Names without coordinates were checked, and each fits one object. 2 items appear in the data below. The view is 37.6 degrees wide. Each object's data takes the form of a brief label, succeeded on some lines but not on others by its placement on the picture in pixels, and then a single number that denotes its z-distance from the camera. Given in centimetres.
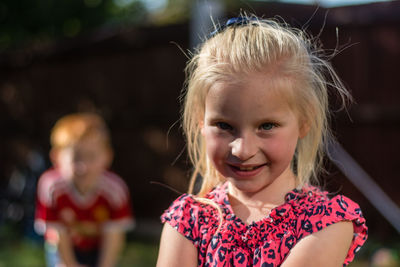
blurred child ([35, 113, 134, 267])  402
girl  168
